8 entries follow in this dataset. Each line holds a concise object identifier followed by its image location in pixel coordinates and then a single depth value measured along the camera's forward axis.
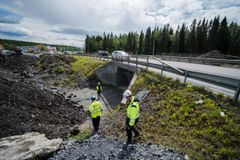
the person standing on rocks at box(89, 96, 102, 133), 7.04
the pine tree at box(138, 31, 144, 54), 75.56
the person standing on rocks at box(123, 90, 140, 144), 5.05
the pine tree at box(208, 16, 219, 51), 47.50
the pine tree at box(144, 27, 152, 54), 71.44
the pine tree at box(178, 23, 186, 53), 59.97
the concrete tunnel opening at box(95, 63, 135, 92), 22.05
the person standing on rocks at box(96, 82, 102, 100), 17.15
